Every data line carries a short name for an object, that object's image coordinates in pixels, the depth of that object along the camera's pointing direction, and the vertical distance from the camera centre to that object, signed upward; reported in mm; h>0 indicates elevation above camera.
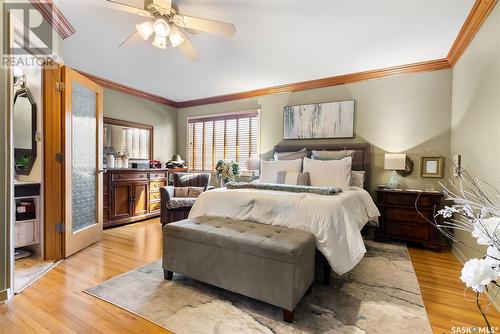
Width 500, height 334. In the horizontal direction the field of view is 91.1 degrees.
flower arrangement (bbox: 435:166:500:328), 776 -263
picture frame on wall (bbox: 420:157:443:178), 3400 -38
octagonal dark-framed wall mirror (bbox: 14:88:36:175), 2836 +306
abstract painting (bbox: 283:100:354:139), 3979 +712
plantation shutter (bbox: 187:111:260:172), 4969 +454
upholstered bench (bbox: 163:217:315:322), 1698 -749
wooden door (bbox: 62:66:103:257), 2785 -33
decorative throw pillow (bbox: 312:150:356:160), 3705 +113
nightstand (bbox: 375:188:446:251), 3143 -705
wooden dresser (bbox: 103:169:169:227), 4059 -641
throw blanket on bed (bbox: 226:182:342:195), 2527 -296
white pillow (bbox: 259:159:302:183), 3607 -103
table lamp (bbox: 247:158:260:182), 4531 -60
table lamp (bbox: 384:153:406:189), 3399 -19
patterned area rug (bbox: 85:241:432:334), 1668 -1122
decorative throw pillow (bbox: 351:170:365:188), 3594 -227
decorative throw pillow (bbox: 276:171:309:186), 3329 -236
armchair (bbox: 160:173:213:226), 3668 -699
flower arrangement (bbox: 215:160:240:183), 4055 -167
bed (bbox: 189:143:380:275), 2049 -496
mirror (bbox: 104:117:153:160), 4480 +384
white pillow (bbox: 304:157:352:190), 3270 -152
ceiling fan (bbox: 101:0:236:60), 2033 +1230
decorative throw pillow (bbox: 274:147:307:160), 4031 +107
